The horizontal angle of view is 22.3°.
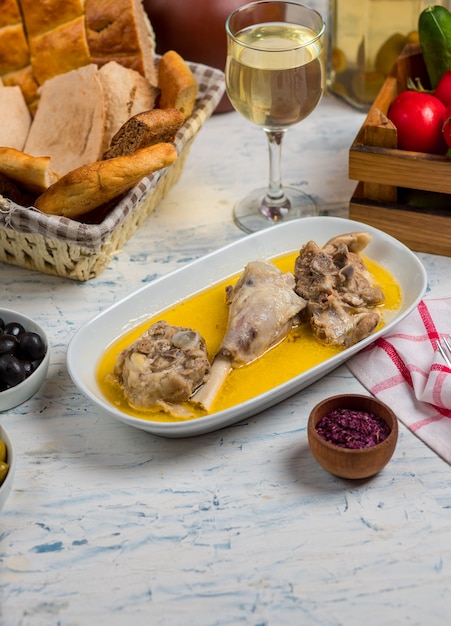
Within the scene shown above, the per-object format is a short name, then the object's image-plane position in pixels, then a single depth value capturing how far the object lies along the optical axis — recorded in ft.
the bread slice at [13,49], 3.25
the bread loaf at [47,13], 3.24
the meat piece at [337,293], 2.65
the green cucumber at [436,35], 3.11
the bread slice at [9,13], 3.22
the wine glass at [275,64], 2.82
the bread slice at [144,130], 2.90
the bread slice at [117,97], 3.15
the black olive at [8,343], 2.63
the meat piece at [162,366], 2.50
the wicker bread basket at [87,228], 2.79
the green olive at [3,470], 2.39
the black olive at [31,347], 2.66
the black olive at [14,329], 2.69
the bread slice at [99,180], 2.78
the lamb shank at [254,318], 2.59
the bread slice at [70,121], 3.10
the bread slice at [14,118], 3.18
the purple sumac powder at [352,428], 2.39
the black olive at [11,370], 2.60
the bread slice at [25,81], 3.33
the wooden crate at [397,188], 2.94
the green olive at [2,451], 2.41
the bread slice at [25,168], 2.83
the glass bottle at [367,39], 3.42
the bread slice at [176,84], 3.12
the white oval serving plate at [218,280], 2.47
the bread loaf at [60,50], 3.27
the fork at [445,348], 2.63
